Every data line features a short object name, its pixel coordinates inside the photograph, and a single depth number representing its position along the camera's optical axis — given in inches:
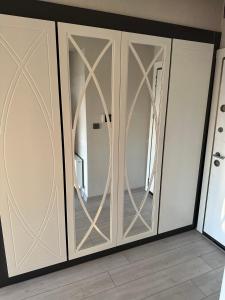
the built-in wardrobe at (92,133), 62.2
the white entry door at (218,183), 87.7
